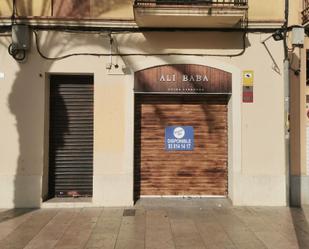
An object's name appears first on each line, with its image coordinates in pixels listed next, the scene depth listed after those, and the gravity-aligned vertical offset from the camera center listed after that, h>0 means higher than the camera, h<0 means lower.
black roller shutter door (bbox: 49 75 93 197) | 10.83 +0.09
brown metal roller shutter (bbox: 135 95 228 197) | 10.93 -0.20
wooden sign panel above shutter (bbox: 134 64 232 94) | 10.57 +1.46
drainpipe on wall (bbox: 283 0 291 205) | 10.36 +1.26
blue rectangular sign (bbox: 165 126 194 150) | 10.93 +0.06
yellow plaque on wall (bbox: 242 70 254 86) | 10.55 +1.52
